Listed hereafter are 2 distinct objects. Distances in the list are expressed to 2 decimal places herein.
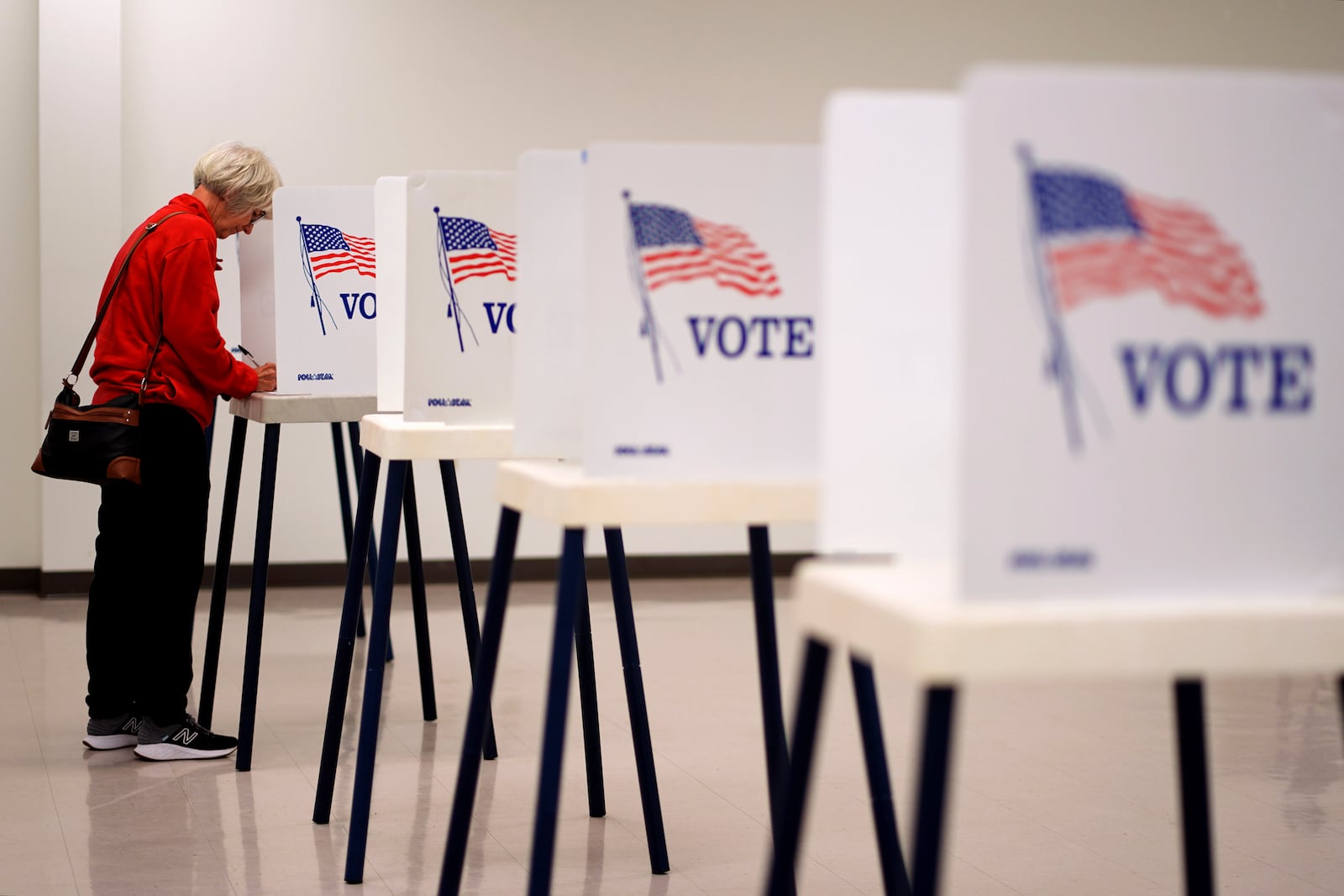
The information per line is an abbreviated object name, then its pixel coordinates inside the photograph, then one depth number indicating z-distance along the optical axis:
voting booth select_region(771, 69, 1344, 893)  2.19
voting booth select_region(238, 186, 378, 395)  6.82
